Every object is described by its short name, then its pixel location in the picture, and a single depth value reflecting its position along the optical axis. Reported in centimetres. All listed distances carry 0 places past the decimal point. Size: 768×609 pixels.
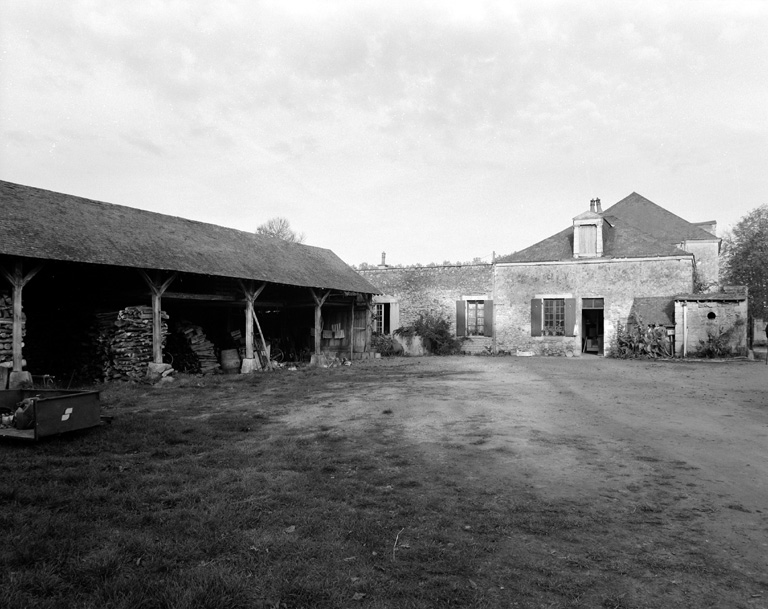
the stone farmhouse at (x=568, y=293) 1894
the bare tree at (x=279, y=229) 4453
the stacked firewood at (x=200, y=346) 1350
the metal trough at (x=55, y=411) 520
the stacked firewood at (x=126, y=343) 1116
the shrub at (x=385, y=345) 2086
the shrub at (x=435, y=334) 2127
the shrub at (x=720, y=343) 1727
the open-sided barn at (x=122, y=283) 962
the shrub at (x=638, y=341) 1822
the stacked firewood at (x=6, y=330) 939
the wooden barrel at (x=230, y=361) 1469
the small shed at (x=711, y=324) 1723
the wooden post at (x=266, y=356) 1412
